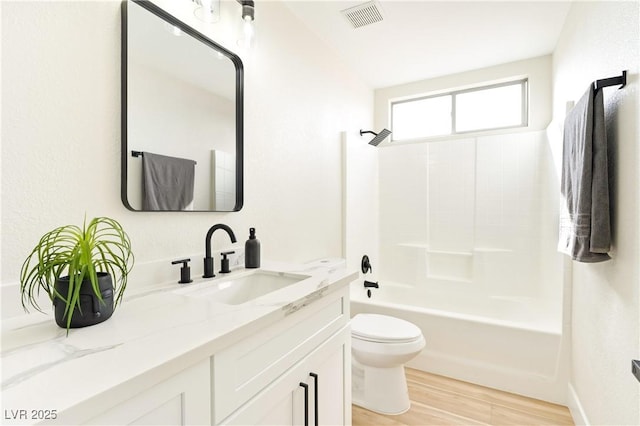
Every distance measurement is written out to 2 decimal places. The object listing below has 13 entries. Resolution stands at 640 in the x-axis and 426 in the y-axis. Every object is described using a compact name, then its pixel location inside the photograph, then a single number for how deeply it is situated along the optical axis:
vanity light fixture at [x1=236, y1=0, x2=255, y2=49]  1.42
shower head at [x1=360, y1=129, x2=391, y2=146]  2.85
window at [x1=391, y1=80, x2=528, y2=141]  2.93
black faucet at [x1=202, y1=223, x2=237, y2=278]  1.36
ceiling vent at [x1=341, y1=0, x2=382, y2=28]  1.99
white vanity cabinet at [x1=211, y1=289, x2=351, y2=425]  0.80
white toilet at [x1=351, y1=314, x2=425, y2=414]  1.88
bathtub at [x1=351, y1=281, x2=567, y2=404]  2.05
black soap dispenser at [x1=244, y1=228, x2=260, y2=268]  1.53
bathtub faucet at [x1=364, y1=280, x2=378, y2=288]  2.74
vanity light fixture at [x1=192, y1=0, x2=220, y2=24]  1.28
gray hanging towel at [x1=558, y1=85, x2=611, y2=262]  1.27
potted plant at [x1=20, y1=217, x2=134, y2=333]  0.75
